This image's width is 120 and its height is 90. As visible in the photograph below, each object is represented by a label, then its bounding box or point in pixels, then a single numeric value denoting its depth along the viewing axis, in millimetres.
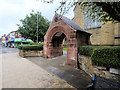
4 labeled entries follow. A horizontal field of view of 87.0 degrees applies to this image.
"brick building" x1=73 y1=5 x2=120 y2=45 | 9258
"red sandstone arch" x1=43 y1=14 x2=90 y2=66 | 5832
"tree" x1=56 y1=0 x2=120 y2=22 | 2225
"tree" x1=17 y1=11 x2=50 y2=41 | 13622
